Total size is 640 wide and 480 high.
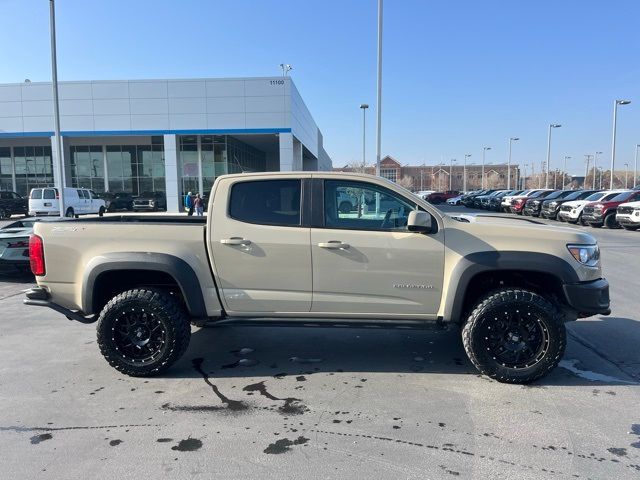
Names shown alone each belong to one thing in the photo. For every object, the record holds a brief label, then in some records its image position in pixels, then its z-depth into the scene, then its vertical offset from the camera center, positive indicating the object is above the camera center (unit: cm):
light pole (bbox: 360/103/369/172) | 4831 +639
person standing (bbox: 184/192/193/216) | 2805 -10
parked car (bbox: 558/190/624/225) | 2293 -32
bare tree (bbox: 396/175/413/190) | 11305 +491
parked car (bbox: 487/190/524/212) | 3662 -2
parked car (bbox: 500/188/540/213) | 3325 +8
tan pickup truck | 436 -66
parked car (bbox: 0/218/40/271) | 937 -97
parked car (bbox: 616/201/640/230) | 1939 -63
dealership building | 3222 +576
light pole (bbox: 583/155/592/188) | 11912 +953
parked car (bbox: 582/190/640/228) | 2139 -43
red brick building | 12238 +669
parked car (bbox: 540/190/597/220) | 2631 -14
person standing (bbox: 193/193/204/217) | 2655 -27
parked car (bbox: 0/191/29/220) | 2855 -26
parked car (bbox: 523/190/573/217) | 2870 -14
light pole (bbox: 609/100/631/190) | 4121 +688
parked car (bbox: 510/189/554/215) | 3157 +4
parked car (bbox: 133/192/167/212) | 3441 -12
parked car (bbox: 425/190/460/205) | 5916 +48
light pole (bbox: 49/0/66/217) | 1883 +538
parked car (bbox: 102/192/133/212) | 3600 -20
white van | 2638 -8
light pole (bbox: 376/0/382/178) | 1936 +423
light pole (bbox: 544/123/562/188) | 5447 +620
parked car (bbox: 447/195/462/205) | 5431 -3
